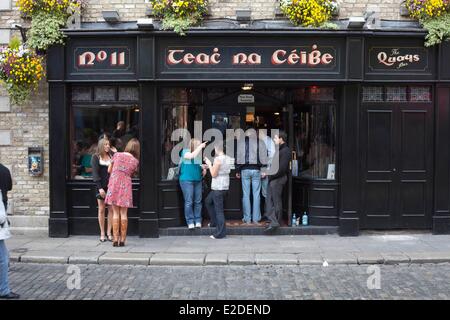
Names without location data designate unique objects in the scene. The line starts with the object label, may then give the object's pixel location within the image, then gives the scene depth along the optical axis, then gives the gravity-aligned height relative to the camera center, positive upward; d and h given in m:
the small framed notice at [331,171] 10.98 -0.49
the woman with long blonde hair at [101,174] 10.37 -0.51
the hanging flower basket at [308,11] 10.34 +2.51
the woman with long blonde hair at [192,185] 10.87 -0.76
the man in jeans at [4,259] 6.65 -1.35
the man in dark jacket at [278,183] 10.68 -0.70
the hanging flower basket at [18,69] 10.33 +1.43
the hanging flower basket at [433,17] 10.38 +2.41
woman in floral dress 9.66 -0.76
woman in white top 10.43 -0.73
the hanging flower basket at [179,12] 10.35 +2.51
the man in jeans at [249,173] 11.27 -0.53
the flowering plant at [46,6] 10.49 +2.64
